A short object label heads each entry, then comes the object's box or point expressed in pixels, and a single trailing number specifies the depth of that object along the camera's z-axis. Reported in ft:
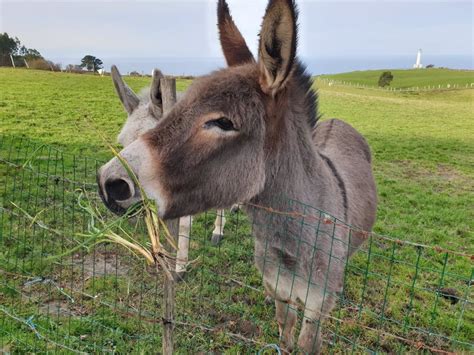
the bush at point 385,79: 185.88
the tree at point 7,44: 127.34
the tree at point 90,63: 106.32
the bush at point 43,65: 111.01
